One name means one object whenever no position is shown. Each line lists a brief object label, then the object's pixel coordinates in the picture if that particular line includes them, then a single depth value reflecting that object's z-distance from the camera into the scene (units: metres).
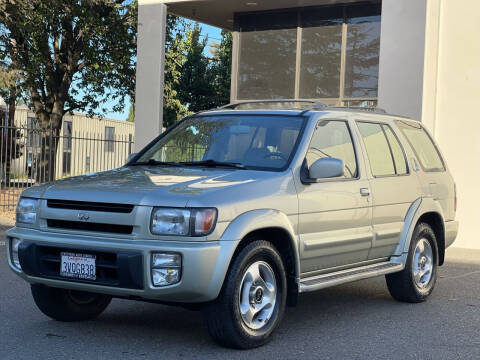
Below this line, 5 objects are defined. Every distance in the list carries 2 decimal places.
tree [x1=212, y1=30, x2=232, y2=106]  35.48
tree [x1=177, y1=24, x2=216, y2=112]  35.03
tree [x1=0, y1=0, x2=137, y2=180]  22.20
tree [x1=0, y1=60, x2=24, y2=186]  17.20
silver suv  5.11
